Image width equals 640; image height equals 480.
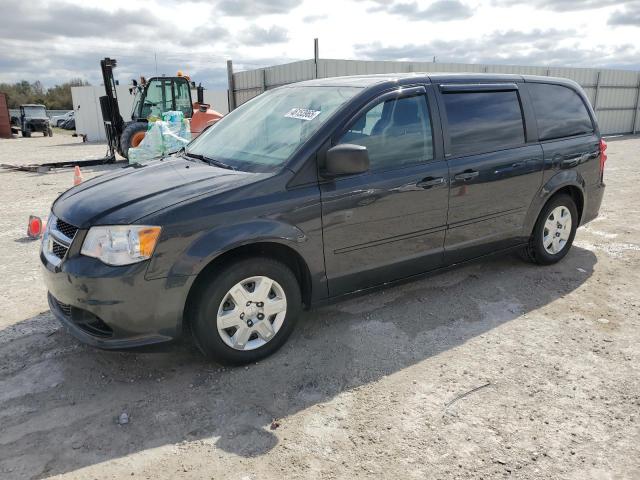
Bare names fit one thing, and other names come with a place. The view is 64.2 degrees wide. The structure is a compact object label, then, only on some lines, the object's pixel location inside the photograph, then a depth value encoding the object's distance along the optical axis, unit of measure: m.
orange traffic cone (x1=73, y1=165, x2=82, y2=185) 7.65
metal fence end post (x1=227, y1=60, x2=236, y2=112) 20.31
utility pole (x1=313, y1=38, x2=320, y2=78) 15.85
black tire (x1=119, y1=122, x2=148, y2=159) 12.70
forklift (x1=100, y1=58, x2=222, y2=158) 12.79
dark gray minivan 2.92
